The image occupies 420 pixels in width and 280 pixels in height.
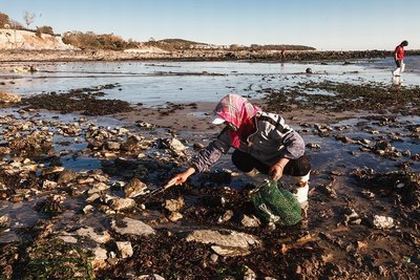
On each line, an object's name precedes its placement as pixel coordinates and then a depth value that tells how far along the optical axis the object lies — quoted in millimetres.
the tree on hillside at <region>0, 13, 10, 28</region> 89125
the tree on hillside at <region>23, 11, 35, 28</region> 101625
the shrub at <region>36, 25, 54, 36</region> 95350
